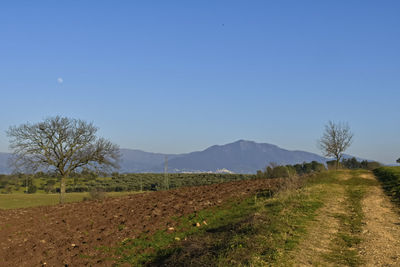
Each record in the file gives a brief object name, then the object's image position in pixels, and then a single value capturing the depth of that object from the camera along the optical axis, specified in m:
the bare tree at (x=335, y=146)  66.75
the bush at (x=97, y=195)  45.21
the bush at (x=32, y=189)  81.44
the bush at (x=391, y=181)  25.09
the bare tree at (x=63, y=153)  41.28
